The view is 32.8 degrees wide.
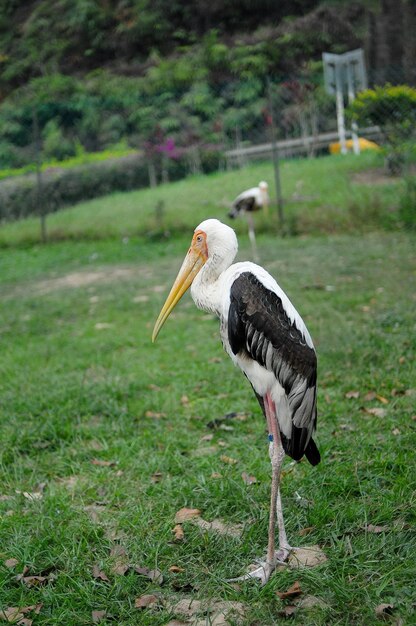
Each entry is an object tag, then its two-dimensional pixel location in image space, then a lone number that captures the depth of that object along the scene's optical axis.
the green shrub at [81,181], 11.67
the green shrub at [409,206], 8.63
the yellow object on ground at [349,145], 12.37
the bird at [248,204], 8.54
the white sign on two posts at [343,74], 12.72
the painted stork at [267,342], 2.39
